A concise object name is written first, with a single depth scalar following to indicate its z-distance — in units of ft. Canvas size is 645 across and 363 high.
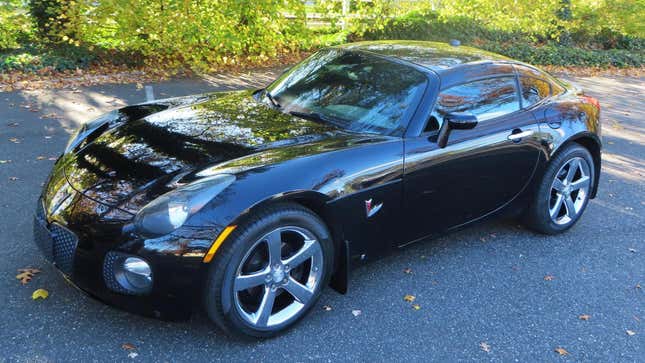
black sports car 8.77
